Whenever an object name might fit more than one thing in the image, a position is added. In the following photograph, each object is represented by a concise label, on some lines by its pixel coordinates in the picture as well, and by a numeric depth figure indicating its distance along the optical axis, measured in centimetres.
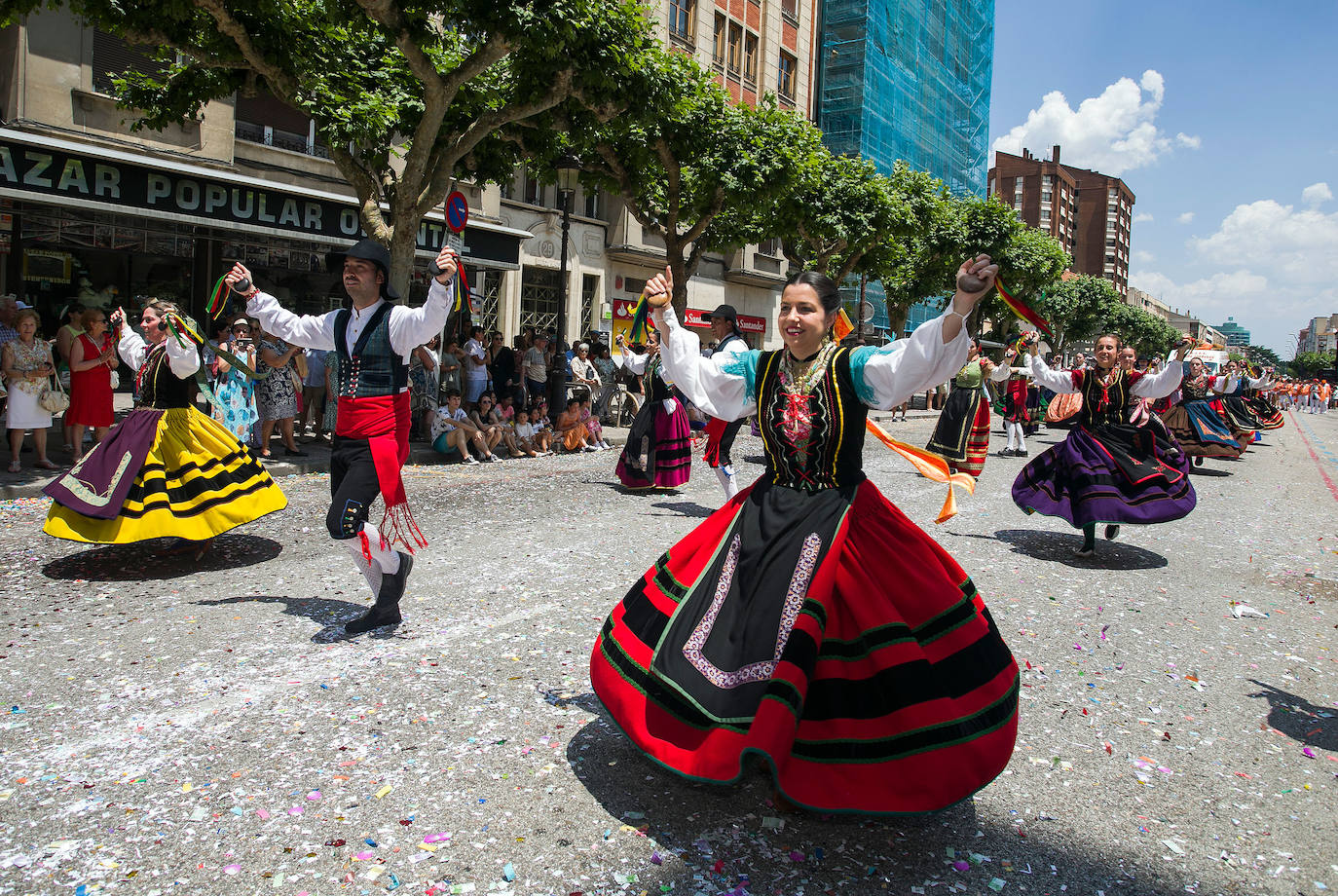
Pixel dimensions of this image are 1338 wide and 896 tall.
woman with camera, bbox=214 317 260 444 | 803
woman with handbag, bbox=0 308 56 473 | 911
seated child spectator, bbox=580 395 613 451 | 1472
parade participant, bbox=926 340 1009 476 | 1245
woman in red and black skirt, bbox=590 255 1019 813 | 278
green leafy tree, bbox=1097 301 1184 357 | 6681
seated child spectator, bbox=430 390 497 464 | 1216
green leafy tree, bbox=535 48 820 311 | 1691
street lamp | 1593
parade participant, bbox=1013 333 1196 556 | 727
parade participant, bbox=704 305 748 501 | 770
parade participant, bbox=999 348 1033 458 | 1720
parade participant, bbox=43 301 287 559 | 564
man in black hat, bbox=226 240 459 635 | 466
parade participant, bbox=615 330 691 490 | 972
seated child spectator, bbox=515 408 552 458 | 1341
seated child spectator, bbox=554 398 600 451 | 1427
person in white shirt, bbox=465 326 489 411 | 1383
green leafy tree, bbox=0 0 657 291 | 1022
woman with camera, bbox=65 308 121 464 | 965
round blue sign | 705
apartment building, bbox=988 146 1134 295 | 9612
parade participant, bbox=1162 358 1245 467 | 1656
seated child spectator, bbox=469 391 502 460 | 1288
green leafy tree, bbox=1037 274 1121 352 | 5867
